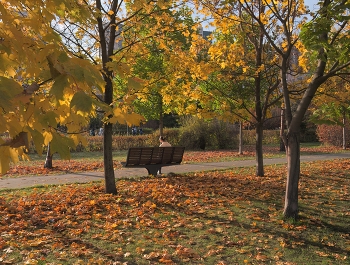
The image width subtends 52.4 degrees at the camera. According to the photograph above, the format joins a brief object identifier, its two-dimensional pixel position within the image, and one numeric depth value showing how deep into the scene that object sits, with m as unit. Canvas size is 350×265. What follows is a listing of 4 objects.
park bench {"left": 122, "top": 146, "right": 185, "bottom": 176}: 9.53
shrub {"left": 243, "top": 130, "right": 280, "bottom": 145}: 32.22
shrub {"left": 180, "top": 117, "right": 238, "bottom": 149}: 24.16
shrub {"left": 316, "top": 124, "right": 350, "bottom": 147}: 24.88
